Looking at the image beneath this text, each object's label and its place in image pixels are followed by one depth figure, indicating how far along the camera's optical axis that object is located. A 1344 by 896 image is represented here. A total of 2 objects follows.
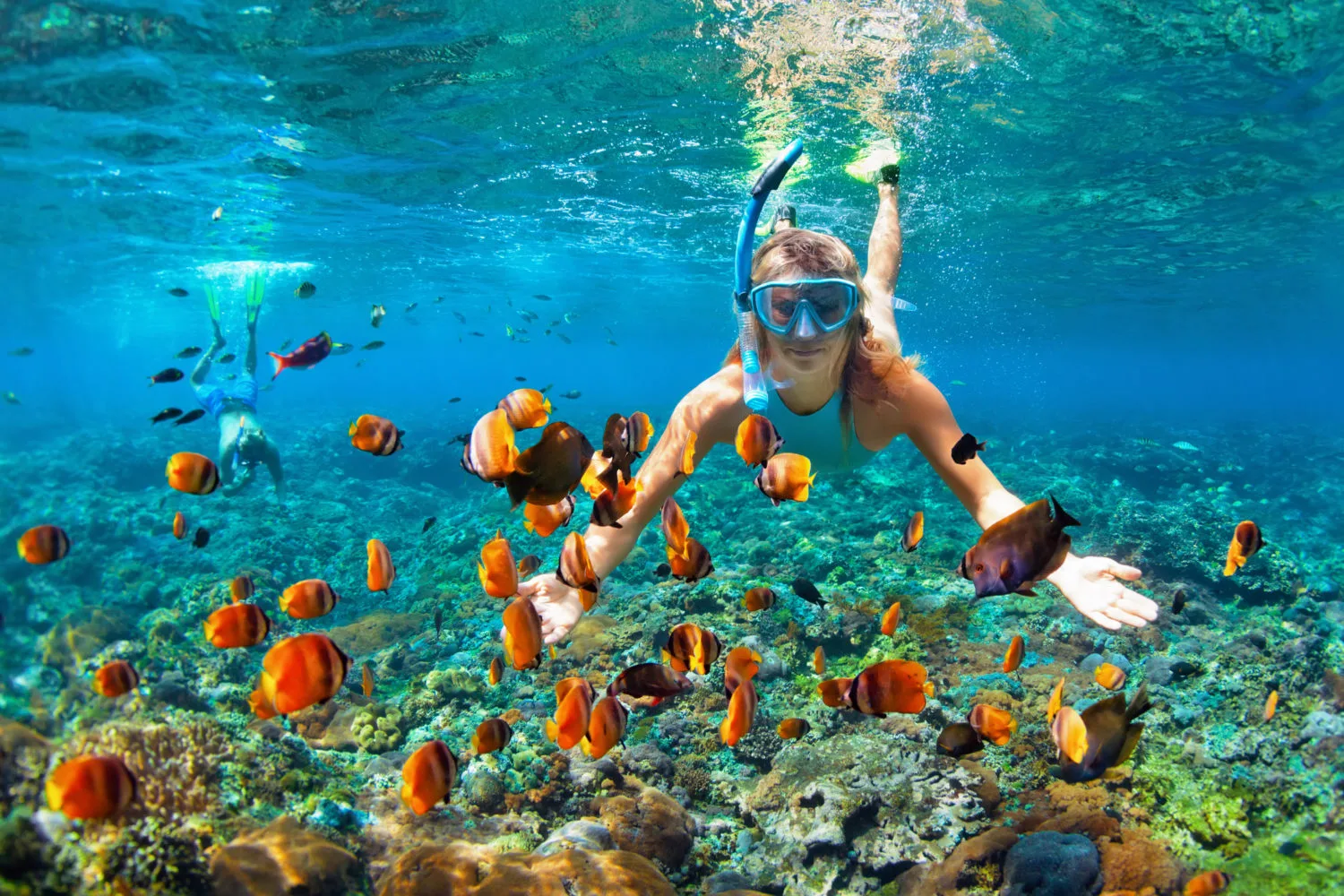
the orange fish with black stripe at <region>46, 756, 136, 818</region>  2.37
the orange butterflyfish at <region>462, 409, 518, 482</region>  2.26
